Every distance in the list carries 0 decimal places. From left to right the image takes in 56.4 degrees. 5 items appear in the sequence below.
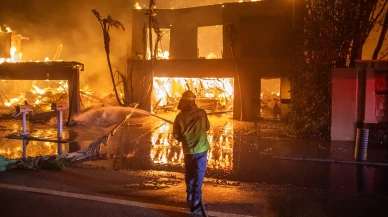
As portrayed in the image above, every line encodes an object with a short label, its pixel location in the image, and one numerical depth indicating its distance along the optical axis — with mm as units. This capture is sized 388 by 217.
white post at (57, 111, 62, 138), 12125
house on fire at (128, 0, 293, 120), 18156
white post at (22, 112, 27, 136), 12088
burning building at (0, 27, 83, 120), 16125
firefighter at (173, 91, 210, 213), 5258
